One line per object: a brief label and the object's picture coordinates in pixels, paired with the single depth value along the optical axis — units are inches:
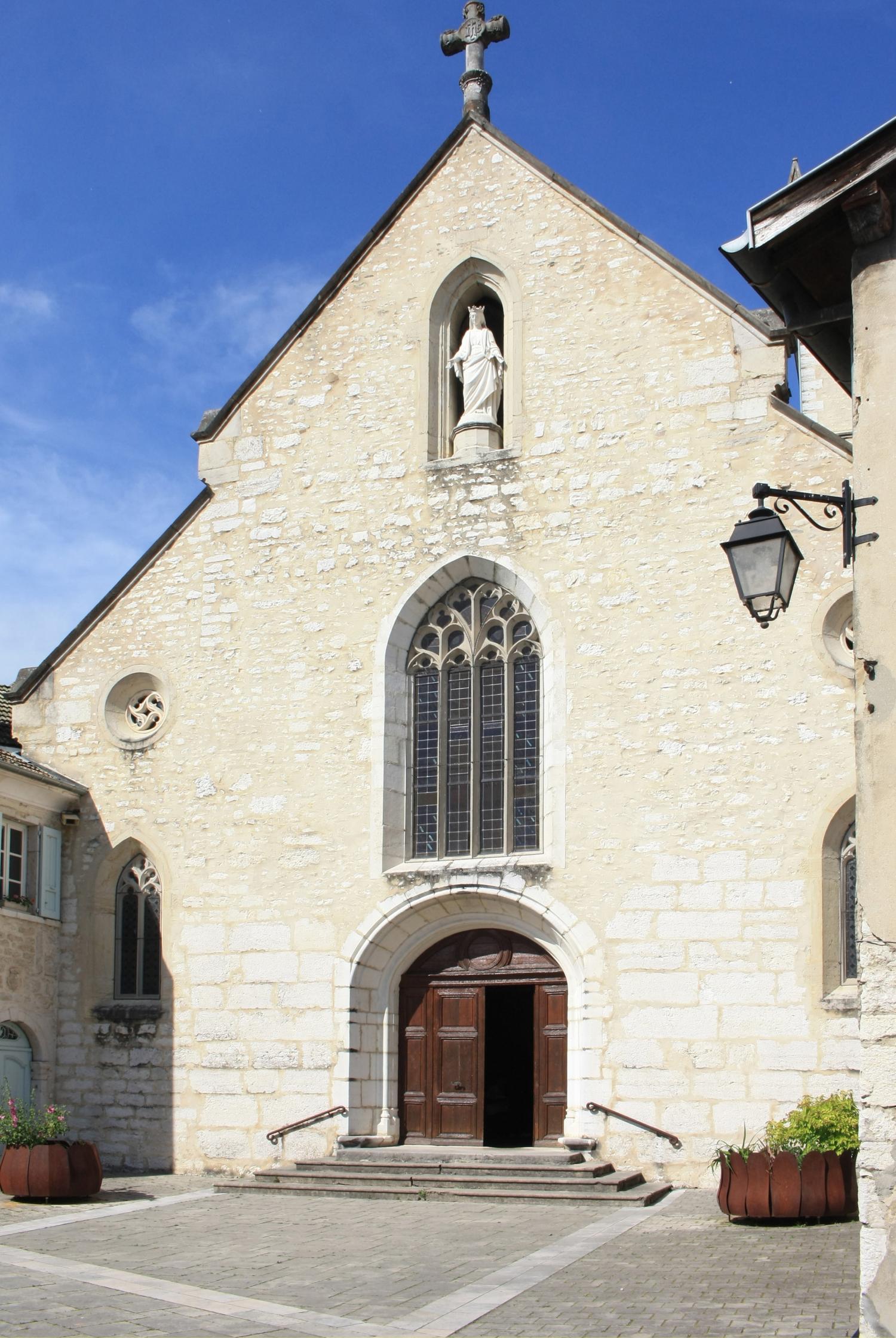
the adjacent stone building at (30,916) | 599.2
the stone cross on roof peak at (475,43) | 650.8
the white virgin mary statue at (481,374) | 614.5
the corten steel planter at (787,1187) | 416.8
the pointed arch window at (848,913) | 507.2
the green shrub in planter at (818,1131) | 431.2
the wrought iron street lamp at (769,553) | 288.4
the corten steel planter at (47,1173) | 503.5
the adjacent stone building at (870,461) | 264.4
